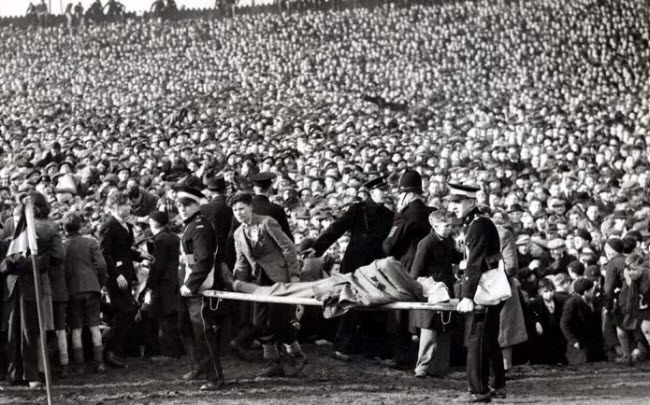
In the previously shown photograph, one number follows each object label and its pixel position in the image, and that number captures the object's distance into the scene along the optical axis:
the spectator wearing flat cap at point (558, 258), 12.38
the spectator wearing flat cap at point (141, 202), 13.20
